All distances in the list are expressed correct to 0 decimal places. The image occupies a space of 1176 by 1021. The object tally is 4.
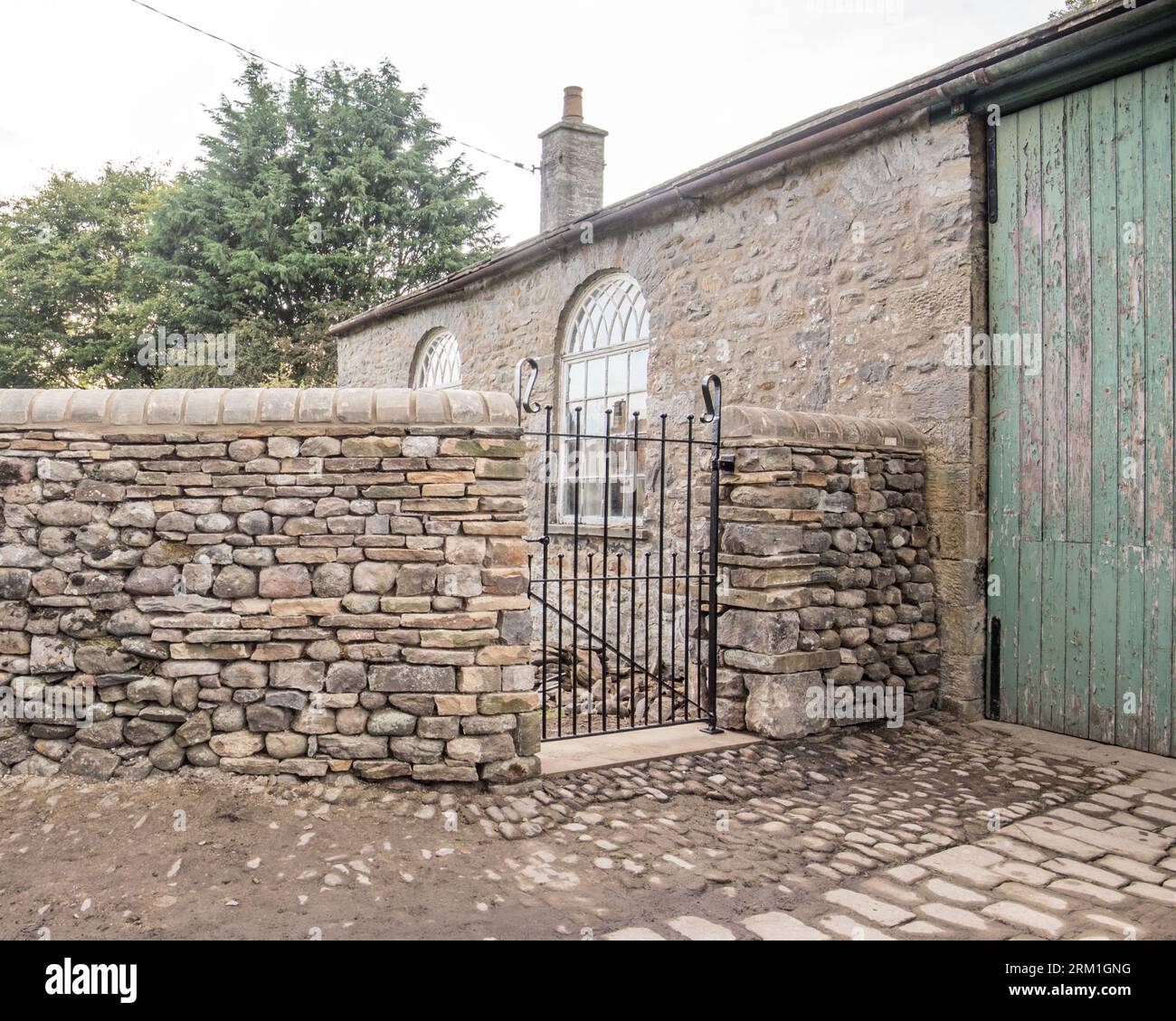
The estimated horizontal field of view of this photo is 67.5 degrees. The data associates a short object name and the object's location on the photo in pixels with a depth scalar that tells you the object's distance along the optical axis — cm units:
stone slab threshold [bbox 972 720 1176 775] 479
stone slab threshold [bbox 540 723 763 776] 457
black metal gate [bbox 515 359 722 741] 535
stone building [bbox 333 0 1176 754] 498
